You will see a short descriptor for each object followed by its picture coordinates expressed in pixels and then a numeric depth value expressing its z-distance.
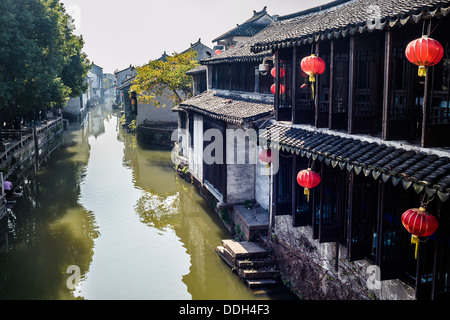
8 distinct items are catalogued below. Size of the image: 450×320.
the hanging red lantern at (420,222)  5.90
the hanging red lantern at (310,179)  8.83
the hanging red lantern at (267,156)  11.80
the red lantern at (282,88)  11.35
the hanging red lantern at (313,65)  8.45
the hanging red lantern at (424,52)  5.77
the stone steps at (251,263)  11.33
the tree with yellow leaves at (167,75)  29.12
